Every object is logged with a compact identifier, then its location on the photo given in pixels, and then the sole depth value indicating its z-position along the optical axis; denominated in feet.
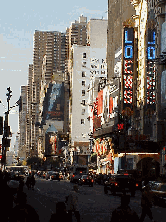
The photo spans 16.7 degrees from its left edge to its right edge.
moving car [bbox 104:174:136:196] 148.56
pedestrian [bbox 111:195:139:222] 36.72
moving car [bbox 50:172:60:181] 327.67
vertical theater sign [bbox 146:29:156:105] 277.85
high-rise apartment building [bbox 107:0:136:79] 355.97
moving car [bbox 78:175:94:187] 228.63
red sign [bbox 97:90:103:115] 412.48
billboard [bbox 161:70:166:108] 241.55
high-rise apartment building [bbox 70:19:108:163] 622.13
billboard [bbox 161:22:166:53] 245.45
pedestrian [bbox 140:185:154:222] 67.51
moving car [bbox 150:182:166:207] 108.27
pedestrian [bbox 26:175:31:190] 189.69
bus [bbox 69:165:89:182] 299.48
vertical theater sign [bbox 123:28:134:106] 306.14
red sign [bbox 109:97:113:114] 368.87
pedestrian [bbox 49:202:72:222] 34.99
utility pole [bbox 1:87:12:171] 176.35
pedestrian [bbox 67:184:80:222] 67.15
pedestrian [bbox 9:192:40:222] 35.76
